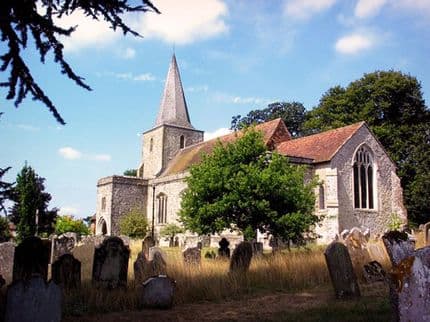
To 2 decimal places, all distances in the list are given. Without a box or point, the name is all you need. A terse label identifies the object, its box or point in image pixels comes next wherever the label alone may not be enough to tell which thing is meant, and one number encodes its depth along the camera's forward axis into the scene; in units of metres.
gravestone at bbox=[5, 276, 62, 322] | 5.64
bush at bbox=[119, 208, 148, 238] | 36.50
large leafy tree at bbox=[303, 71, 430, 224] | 32.56
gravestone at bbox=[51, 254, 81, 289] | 8.66
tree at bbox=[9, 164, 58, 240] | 31.58
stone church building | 27.98
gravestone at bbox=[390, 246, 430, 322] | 3.86
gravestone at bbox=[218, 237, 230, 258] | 15.71
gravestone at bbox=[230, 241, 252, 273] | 10.95
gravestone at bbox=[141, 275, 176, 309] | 7.78
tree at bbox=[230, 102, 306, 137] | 50.66
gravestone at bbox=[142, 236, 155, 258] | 17.31
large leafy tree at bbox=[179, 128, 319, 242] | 17.19
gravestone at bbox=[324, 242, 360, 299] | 8.30
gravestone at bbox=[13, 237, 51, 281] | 8.82
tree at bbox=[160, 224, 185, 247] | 31.48
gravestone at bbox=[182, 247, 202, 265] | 12.12
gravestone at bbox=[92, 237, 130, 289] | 8.80
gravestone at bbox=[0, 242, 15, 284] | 11.99
